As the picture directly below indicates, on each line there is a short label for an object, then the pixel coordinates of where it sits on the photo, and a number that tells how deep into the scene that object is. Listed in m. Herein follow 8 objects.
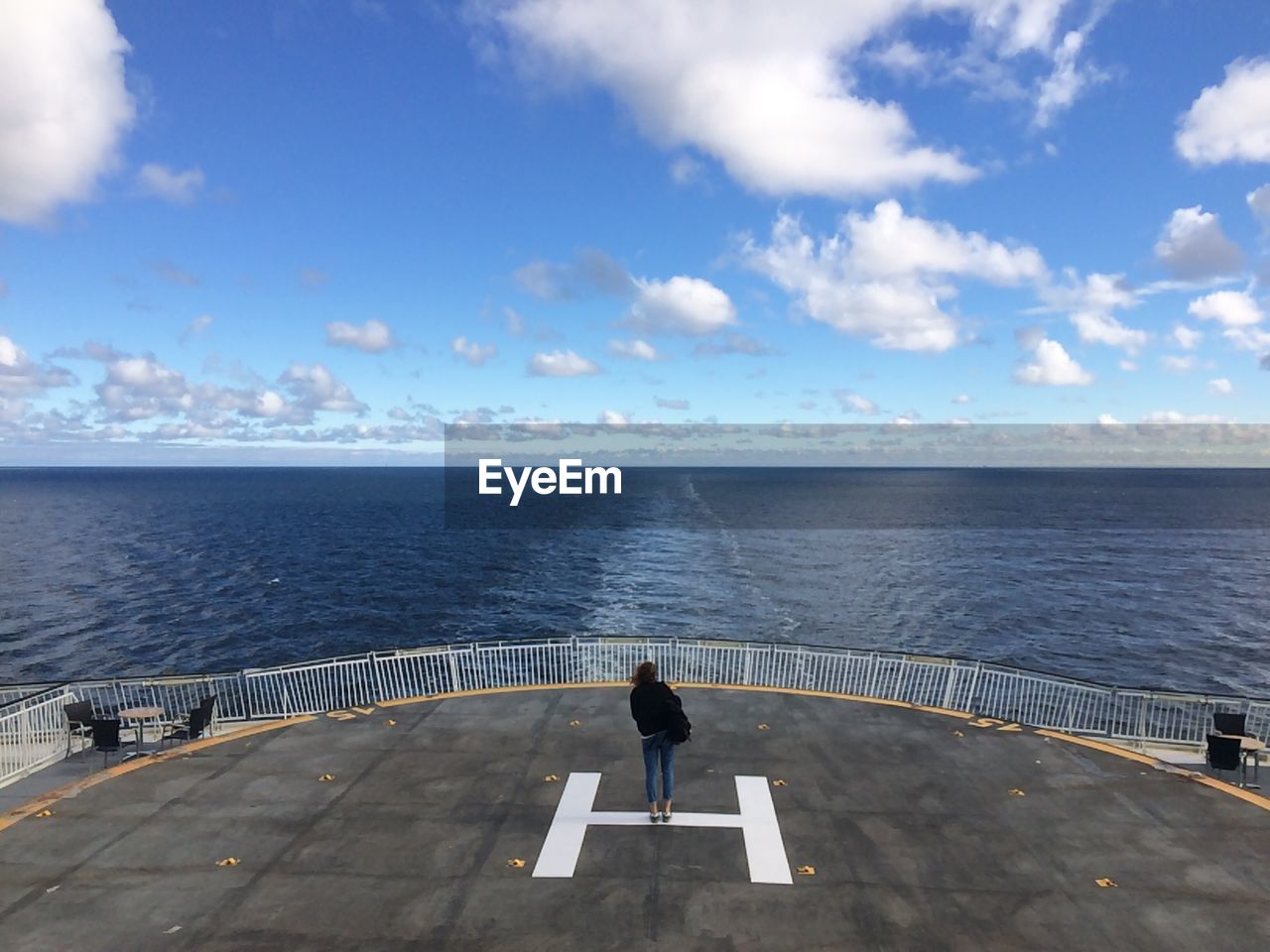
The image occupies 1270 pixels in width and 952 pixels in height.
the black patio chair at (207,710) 12.53
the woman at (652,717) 8.88
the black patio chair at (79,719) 12.16
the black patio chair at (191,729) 12.22
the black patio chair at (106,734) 11.26
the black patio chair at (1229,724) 11.85
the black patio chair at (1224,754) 10.95
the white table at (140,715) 11.87
